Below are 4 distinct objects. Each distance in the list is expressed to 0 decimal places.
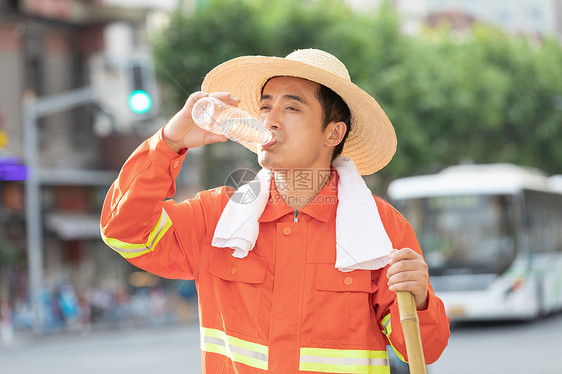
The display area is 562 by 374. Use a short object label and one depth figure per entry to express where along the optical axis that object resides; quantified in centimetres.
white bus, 1563
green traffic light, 1276
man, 284
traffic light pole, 1994
